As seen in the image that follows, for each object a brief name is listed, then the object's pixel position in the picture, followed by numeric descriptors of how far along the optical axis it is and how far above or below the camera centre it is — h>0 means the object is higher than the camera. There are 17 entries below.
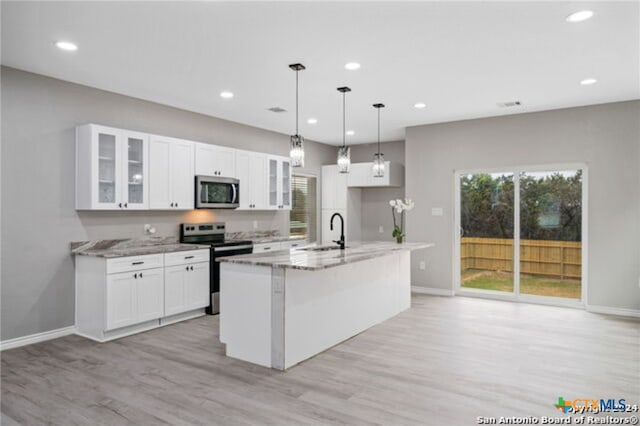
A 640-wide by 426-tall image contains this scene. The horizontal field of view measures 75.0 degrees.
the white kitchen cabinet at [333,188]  8.07 +0.50
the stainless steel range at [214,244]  5.25 -0.40
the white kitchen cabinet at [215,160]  5.47 +0.72
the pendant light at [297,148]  3.88 +0.61
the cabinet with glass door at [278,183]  6.61 +0.50
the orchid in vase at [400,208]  5.05 +0.08
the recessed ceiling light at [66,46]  3.40 +1.38
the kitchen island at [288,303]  3.40 -0.80
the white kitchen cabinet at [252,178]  6.11 +0.53
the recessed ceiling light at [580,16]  2.92 +1.42
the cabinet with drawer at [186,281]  4.74 -0.81
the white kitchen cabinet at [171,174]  4.90 +0.48
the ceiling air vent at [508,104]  5.27 +1.42
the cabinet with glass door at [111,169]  4.29 +0.48
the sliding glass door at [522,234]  5.66 -0.28
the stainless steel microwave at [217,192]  5.42 +0.28
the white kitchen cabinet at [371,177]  7.57 +0.70
